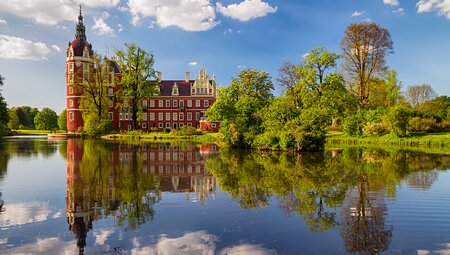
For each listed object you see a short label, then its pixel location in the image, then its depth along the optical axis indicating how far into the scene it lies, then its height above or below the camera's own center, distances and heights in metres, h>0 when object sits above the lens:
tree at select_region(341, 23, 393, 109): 45.59 +10.28
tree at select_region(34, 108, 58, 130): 114.06 +2.92
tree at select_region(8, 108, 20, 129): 109.24 +2.59
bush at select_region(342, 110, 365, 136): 44.78 +0.37
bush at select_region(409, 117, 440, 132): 41.97 +0.17
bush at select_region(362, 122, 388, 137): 42.66 -0.29
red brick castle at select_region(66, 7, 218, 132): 70.97 +6.48
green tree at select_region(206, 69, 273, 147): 35.44 +2.23
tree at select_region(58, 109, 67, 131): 102.11 +1.99
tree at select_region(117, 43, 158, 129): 62.25 +9.83
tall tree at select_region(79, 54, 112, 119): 62.34 +7.33
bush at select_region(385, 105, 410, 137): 39.56 +0.75
